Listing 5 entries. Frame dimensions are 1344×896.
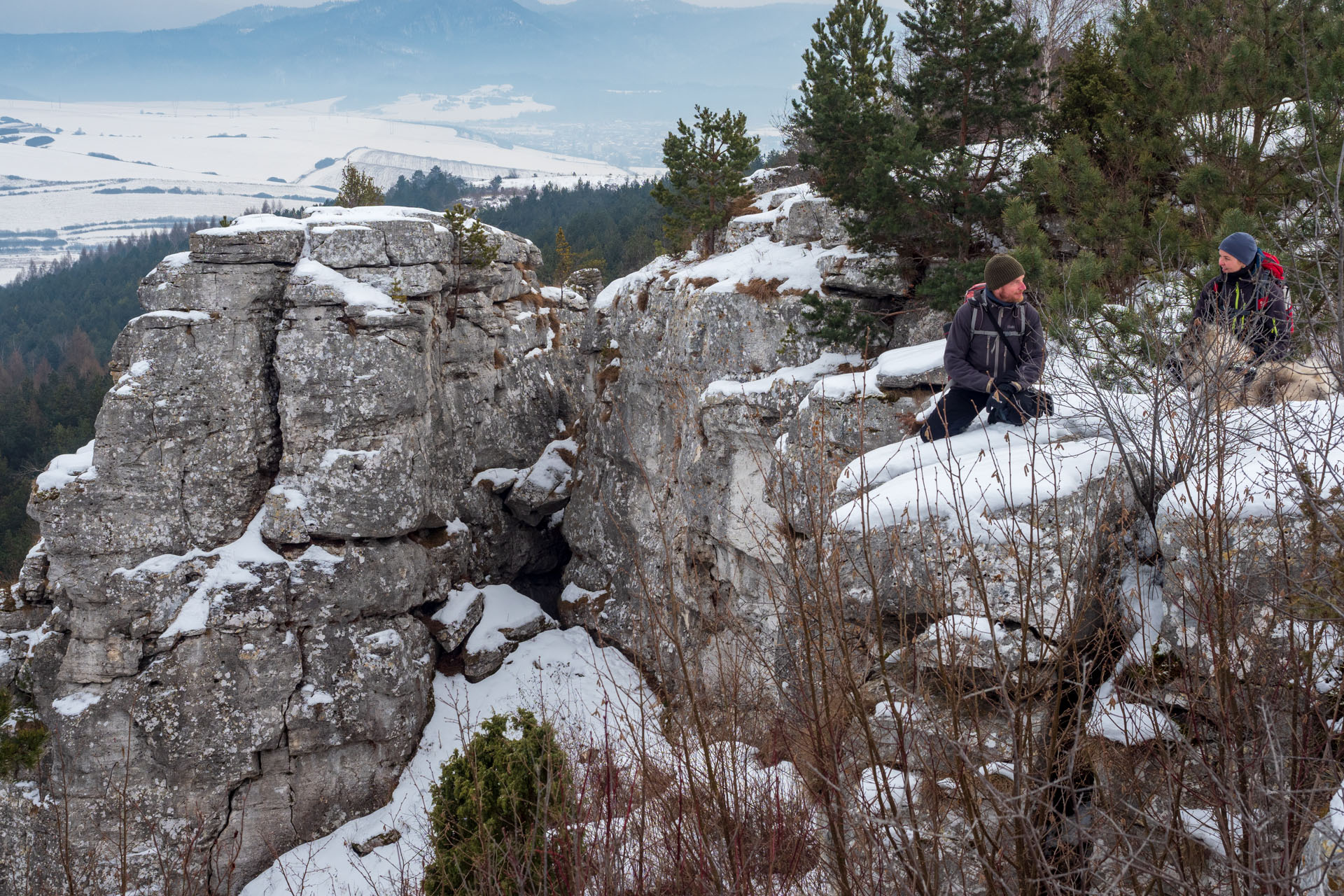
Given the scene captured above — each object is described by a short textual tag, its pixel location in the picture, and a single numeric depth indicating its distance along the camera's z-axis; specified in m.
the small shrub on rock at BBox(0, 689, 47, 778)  16.14
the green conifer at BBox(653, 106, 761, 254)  18.64
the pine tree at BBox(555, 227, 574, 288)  41.16
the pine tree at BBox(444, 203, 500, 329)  20.77
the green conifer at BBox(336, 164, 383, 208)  30.02
